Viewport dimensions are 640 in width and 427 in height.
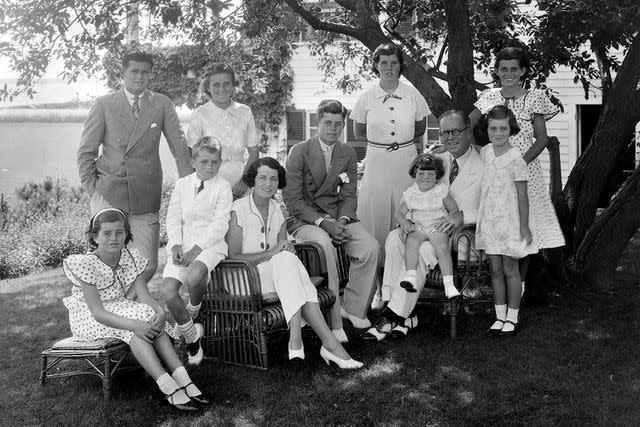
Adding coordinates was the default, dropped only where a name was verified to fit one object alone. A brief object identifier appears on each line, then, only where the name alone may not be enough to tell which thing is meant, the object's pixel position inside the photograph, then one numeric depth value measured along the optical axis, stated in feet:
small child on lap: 17.20
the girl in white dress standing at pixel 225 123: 17.31
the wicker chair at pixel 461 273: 17.28
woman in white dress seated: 15.17
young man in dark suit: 17.83
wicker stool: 13.66
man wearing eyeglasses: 17.29
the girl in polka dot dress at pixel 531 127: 17.49
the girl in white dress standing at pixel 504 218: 16.98
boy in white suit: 15.24
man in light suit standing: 16.49
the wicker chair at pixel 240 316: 15.06
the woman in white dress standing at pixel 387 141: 19.07
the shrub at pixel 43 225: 31.55
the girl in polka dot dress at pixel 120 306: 13.32
